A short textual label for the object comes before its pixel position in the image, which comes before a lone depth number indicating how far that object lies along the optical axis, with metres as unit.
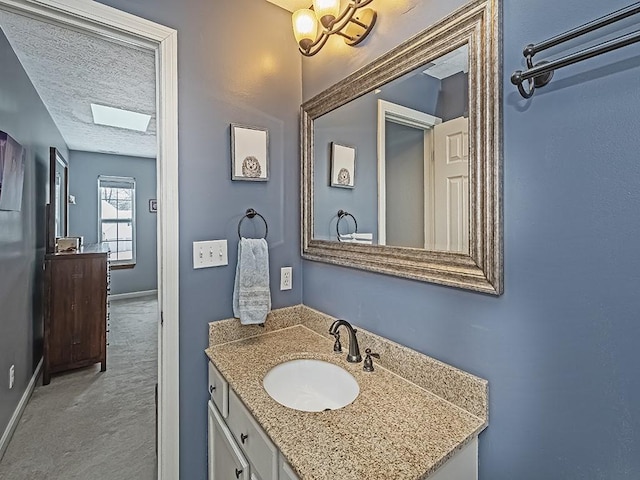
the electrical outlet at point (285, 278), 1.70
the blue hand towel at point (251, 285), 1.48
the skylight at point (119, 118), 3.33
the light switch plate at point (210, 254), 1.44
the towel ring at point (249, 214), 1.56
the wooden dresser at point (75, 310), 2.71
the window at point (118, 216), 5.54
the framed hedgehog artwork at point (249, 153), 1.51
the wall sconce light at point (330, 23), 1.25
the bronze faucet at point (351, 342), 1.28
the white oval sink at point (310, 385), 1.21
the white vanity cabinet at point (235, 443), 0.88
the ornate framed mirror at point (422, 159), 0.89
